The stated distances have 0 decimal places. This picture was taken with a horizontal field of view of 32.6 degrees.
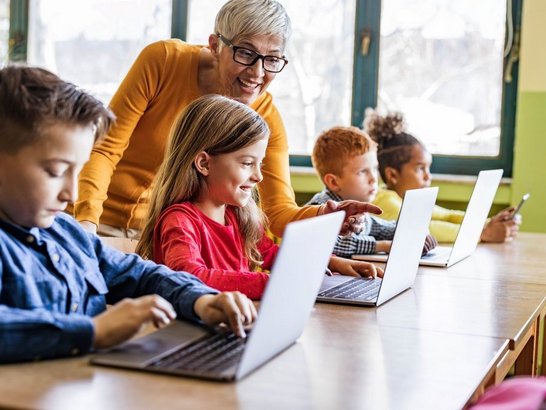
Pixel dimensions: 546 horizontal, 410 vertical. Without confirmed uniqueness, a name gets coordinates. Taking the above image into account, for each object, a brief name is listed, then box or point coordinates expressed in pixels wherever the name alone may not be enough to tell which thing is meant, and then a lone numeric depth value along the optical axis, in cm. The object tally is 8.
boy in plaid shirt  290
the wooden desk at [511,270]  213
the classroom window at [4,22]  477
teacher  219
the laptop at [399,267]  175
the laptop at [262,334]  114
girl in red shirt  189
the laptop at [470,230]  244
